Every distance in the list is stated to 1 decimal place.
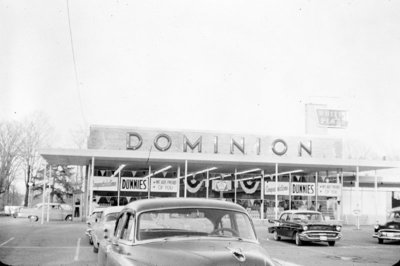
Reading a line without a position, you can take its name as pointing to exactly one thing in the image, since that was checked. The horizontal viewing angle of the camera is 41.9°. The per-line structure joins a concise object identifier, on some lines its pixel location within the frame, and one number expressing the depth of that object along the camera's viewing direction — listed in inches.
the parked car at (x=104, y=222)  552.7
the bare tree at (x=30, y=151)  2117.6
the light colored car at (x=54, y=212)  1466.8
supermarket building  1234.0
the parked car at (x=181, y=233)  228.4
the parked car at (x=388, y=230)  842.2
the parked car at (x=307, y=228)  773.9
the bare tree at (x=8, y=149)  2044.8
